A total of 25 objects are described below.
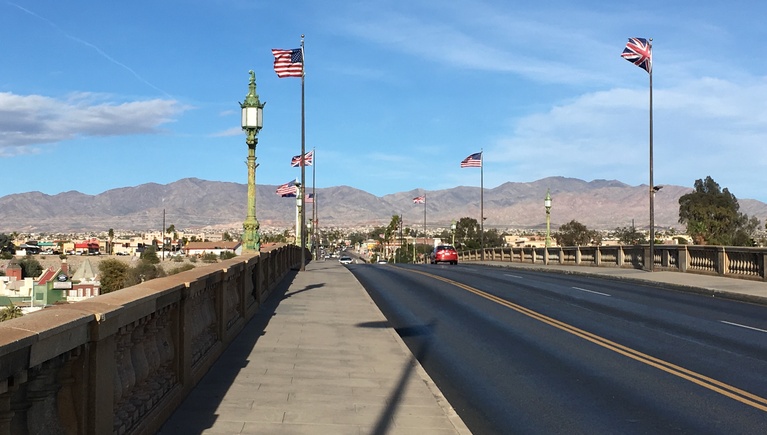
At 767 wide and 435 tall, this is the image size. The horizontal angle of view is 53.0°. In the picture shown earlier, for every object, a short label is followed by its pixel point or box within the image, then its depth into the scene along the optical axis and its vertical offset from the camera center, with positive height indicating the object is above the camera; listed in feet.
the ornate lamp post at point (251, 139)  85.76 +11.07
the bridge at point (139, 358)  13.39 -3.20
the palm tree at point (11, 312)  127.11 -13.24
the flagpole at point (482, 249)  224.45 -3.83
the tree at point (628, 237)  426.18 -0.15
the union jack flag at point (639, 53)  114.93 +27.57
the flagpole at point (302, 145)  121.33 +15.55
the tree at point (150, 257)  364.99 -11.17
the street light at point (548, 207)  180.55 +7.07
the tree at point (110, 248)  615.98 -9.74
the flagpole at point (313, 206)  249.71 +10.67
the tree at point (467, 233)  480.19 +2.09
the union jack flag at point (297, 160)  178.95 +18.88
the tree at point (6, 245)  538.63 -6.50
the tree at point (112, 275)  267.02 -14.10
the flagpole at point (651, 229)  116.57 +1.09
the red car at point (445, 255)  205.36 -4.93
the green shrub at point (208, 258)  372.09 -10.82
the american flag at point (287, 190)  201.11 +12.25
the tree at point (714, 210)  328.37 +12.36
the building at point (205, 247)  553.89 -8.32
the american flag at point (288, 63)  115.85 +26.30
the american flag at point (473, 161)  204.85 +20.19
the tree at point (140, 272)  269.46 -13.32
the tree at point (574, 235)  388.12 +0.87
